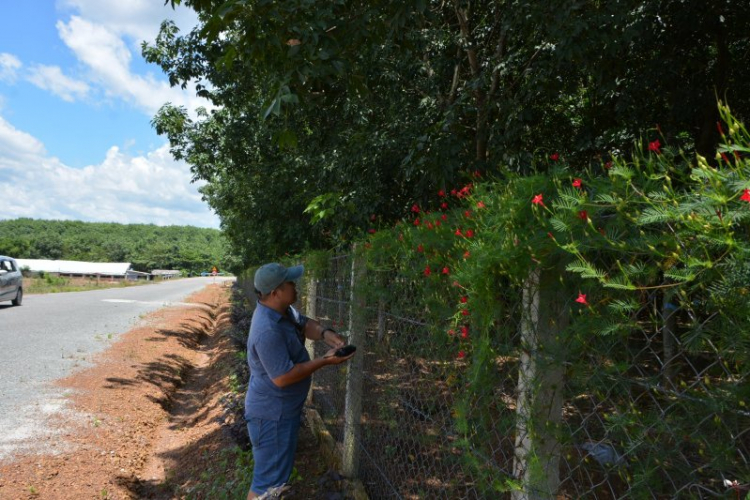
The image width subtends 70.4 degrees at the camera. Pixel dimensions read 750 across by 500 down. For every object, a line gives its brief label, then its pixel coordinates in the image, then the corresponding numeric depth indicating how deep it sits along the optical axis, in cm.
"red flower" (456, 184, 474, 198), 261
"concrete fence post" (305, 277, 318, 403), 612
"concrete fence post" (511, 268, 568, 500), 161
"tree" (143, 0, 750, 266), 391
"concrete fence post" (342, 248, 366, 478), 399
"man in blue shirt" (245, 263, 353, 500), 322
